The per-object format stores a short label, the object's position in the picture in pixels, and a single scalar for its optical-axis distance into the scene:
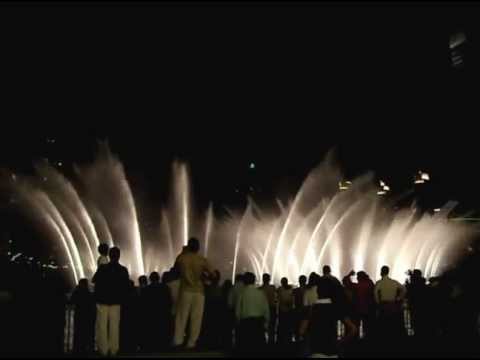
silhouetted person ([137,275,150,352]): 15.30
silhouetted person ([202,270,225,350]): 16.16
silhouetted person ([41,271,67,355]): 14.27
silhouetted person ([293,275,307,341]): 16.94
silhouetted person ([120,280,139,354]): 15.18
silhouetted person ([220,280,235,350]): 16.31
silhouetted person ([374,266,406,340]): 16.97
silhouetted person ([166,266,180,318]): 15.77
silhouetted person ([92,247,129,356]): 13.51
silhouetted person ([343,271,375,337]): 17.08
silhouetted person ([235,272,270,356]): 14.26
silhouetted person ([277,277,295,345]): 17.55
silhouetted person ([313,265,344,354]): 14.75
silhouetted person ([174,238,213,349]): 14.12
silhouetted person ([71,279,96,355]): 14.72
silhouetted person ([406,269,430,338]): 18.62
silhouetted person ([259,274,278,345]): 17.51
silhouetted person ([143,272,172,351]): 15.30
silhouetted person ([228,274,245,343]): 16.22
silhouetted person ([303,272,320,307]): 15.98
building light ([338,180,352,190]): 57.28
